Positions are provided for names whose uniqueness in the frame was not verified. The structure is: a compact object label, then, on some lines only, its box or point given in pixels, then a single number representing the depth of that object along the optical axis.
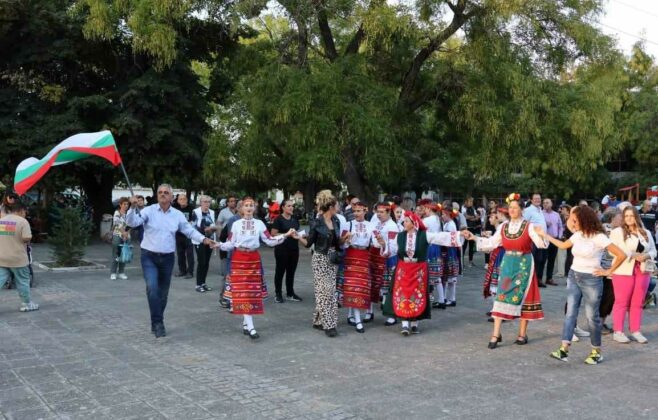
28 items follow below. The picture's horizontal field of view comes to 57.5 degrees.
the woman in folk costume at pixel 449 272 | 9.80
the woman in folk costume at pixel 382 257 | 8.00
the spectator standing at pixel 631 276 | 7.49
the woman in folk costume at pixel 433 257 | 9.50
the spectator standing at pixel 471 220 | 16.77
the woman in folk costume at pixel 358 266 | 7.88
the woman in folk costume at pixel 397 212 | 9.52
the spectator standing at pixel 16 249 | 8.66
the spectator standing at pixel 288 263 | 10.03
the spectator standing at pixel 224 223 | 9.69
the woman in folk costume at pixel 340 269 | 7.75
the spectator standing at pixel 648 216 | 14.45
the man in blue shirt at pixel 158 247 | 7.26
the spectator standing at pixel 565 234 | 12.89
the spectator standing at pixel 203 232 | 10.93
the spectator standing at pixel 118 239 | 11.99
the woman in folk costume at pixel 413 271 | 7.60
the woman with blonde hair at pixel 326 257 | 7.49
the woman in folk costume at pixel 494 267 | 8.89
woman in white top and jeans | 6.45
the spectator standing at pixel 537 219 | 10.52
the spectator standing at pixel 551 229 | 12.48
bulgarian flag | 9.00
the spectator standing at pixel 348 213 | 11.10
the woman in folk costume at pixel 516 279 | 7.00
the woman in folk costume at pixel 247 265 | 7.27
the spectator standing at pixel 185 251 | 12.36
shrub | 13.29
